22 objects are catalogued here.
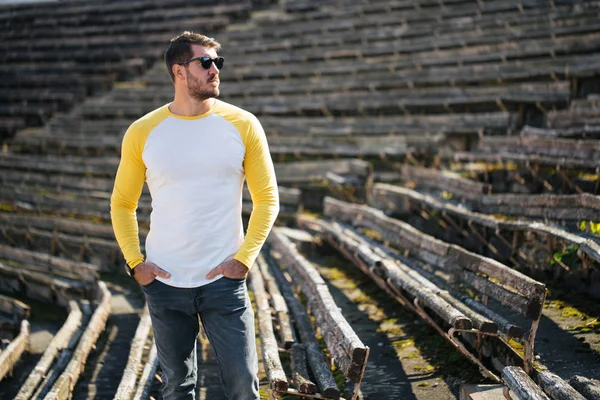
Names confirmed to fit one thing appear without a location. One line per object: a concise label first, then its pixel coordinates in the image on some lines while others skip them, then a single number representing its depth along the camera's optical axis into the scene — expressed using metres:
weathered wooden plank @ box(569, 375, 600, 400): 3.58
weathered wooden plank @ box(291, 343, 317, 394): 4.22
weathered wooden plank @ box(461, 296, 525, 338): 4.43
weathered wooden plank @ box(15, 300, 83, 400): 5.75
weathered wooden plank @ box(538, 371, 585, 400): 3.49
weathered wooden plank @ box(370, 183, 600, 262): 5.72
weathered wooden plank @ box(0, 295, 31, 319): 8.31
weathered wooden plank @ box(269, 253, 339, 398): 4.34
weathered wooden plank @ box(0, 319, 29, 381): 6.58
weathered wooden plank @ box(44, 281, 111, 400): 5.45
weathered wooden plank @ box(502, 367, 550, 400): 3.55
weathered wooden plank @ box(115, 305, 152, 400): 5.07
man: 3.30
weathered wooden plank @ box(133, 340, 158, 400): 5.05
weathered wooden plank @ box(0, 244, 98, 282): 9.37
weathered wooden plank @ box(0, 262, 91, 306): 9.25
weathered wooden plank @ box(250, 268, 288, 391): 4.14
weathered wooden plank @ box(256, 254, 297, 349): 5.55
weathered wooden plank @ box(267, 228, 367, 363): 4.16
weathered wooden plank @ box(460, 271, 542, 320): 4.42
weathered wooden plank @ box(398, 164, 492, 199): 8.35
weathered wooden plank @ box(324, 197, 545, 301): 4.67
